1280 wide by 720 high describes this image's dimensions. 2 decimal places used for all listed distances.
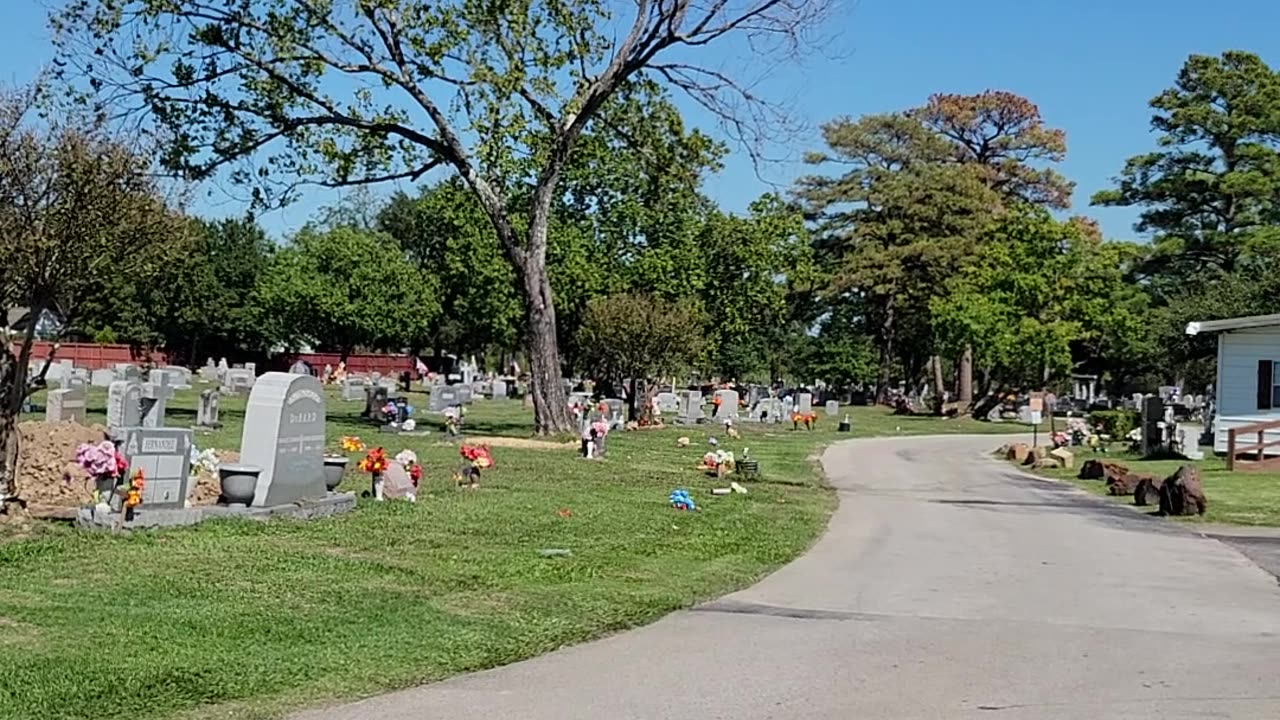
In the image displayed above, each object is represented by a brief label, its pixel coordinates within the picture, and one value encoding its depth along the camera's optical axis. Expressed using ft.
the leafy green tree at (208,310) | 253.96
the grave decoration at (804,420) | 152.66
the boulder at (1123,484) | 75.97
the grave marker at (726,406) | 150.00
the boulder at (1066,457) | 99.71
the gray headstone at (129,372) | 139.54
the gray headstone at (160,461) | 42.86
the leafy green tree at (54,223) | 45.16
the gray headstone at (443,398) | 136.67
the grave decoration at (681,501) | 57.72
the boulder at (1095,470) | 87.66
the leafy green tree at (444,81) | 93.45
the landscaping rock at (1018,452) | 105.40
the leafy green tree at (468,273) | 218.59
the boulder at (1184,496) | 63.57
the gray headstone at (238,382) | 166.30
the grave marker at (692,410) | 146.20
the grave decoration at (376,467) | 52.47
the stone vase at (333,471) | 50.31
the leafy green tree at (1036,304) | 177.68
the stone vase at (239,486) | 44.93
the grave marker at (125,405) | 81.35
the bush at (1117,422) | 125.22
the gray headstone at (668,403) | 159.02
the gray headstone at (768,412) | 162.61
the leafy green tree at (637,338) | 127.03
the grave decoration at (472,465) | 59.93
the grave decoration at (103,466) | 40.96
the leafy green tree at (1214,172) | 193.88
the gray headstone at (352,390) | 164.55
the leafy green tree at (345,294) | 264.11
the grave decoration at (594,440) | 82.74
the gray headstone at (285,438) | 46.19
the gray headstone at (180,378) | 136.84
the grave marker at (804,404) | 159.74
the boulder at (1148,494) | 69.51
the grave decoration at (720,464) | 76.02
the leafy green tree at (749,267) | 195.31
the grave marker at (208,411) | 95.81
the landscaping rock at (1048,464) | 99.09
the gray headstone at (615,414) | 121.62
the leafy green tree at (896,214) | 216.74
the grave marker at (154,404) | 81.83
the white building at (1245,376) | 115.24
